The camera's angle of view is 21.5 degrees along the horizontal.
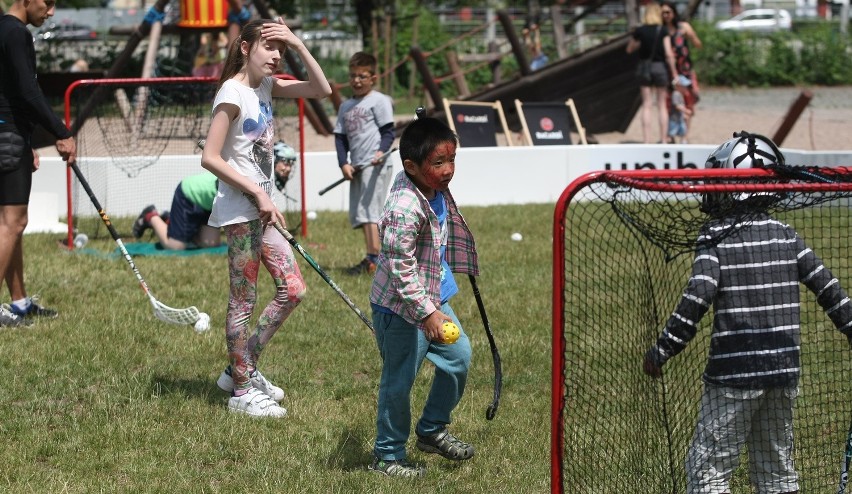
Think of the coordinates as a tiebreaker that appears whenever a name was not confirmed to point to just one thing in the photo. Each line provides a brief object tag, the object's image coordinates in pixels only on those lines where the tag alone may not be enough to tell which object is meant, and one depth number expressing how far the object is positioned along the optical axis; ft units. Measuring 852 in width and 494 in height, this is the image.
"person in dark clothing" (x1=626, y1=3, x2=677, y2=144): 94.30
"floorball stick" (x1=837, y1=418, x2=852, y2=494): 25.98
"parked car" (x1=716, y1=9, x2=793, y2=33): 233.32
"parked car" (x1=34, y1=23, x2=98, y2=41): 131.45
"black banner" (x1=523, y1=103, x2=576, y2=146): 92.07
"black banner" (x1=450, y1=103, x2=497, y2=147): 90.46
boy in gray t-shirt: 55.24
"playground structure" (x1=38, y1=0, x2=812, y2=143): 100.89
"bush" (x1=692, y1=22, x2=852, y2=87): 189.34
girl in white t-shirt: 32.76
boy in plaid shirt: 26.79
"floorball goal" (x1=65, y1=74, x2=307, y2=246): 68.71
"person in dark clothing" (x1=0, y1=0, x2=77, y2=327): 40.82
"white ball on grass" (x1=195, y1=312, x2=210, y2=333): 44.15
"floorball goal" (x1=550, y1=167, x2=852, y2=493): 23.81
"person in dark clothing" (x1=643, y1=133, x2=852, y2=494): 24.11
